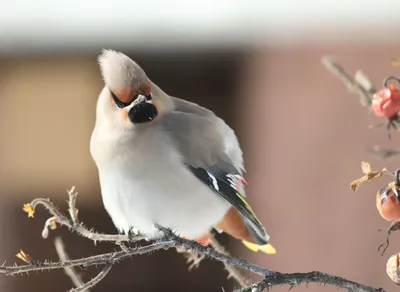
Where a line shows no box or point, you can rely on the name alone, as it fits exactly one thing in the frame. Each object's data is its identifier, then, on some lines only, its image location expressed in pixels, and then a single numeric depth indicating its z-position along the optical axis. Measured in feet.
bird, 13.44
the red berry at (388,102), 13.35
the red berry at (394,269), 13.34
